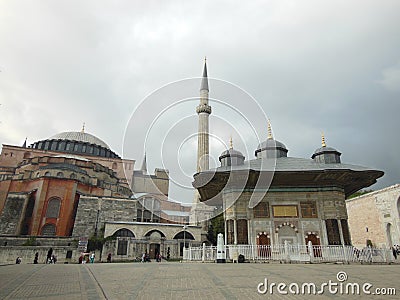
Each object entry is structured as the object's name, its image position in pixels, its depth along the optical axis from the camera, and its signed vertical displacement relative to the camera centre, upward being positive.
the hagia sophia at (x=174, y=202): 17.08 +3.62
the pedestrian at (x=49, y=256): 23.46 -1.70
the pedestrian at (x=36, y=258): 23.12 -1.86
